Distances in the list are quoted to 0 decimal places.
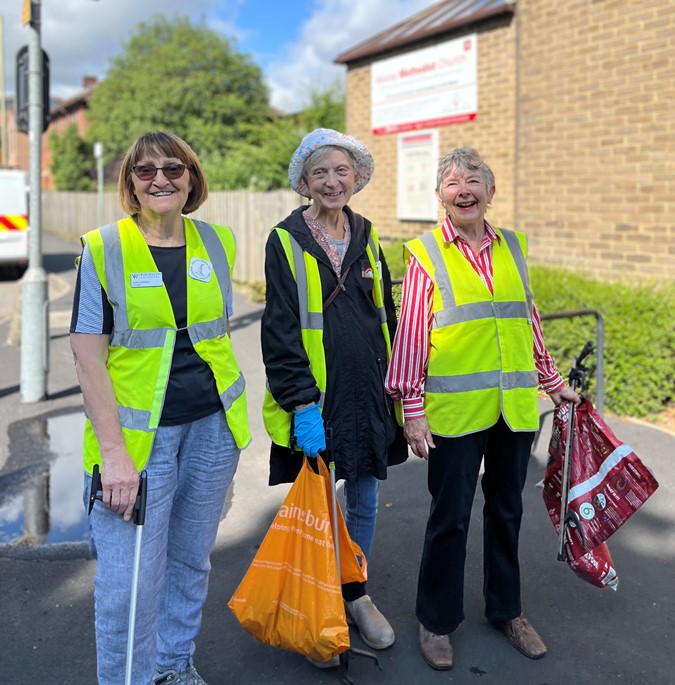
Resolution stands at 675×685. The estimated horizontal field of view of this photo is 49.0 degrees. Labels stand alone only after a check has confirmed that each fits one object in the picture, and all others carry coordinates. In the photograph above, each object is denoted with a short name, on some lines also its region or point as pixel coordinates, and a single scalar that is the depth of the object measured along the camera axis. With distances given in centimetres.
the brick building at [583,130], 709
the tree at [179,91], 3678
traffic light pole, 664
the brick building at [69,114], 4792
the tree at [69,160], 3975
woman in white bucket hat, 262
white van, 1560
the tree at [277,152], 1861
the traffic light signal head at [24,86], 675
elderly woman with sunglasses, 222
